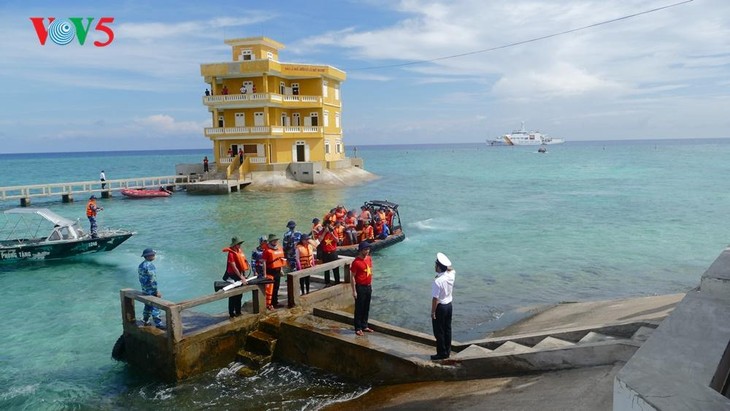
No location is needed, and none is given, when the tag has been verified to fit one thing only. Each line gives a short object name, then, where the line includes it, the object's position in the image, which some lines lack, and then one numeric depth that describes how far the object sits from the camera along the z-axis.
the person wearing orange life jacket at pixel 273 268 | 11.13
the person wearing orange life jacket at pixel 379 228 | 21.54
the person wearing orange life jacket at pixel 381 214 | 22.00
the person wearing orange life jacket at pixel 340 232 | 19.15
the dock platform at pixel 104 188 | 42.25
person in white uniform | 7.73
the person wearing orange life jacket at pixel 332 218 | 18.81
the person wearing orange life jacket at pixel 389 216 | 22.68
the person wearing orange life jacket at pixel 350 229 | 19.62
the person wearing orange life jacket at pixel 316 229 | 16.48
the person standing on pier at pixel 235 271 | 10.47
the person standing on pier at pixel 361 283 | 9.32
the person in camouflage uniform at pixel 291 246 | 12.71
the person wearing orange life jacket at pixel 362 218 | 20.75
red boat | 45.75
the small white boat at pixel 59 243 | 20.19
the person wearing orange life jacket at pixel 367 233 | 20.44
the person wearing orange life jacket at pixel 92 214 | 21.92
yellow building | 48.62
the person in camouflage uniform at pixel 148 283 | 10.09
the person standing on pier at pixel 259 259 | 11.34
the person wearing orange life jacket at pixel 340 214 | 19.69
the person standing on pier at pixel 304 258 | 11.99
